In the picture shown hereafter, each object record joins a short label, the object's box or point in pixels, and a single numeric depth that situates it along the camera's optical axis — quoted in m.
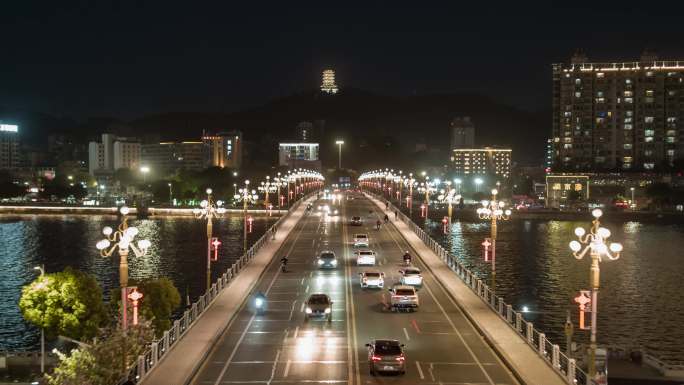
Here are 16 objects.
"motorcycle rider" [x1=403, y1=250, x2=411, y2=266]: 60.19
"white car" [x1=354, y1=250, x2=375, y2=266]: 60.22
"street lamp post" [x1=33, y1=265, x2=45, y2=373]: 37.91
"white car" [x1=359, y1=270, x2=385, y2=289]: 48.34
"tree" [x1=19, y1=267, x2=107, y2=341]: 37.22
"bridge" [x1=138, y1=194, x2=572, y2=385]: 27.53
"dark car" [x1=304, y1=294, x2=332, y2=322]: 37.69
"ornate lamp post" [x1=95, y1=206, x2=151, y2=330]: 28.25
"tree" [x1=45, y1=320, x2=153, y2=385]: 26.36
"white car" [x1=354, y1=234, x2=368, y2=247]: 73.19
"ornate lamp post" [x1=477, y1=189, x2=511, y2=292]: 44.80
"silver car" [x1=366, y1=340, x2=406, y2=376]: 27.23
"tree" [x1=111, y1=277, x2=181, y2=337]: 38.70
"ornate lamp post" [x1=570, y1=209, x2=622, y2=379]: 25.61
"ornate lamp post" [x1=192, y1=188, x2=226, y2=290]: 47.42
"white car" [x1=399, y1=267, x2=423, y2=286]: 48.75
